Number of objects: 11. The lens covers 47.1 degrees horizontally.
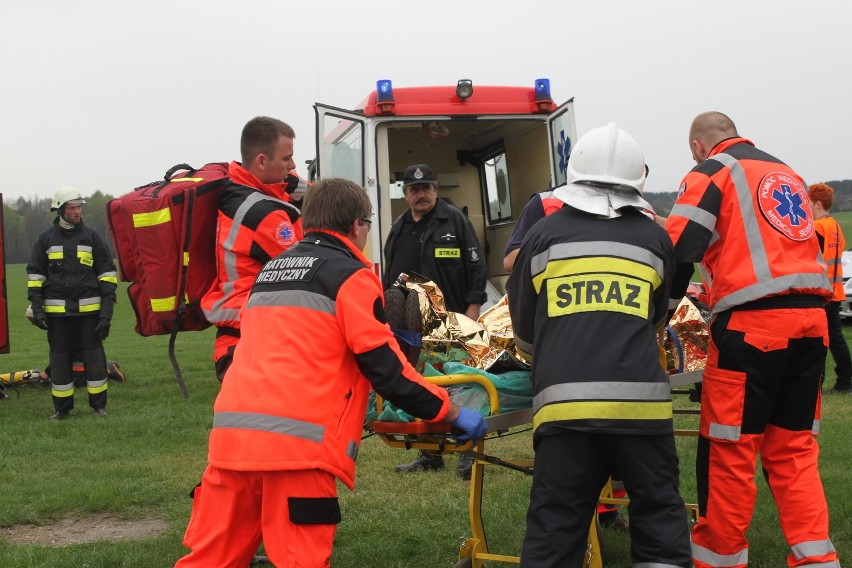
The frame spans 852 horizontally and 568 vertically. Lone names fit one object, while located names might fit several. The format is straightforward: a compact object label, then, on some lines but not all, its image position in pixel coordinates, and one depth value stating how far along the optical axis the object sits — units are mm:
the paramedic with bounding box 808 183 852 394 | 8852
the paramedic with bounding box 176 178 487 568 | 3008
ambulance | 7922
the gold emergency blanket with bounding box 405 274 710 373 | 3938
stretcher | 3514
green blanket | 3646
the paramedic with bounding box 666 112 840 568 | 3799
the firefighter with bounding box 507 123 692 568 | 3039
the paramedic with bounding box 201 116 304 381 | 4094
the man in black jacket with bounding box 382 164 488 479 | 6660
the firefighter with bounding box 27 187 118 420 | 9453
